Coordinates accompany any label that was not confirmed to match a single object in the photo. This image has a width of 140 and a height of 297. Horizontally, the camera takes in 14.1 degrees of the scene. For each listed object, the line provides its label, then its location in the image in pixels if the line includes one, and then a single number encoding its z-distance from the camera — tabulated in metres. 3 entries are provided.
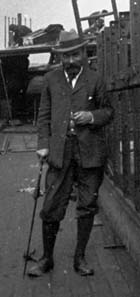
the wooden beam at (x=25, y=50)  21.30
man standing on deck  5.16
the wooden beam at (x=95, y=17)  12.31
